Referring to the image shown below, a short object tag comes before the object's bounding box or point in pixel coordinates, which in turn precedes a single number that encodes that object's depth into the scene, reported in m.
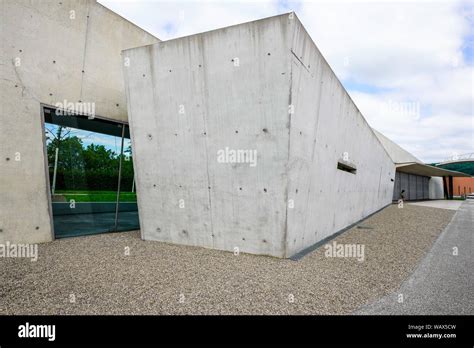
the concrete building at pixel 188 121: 5.50
